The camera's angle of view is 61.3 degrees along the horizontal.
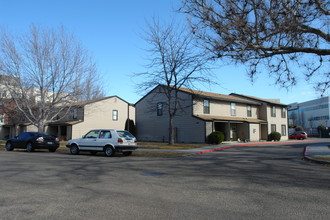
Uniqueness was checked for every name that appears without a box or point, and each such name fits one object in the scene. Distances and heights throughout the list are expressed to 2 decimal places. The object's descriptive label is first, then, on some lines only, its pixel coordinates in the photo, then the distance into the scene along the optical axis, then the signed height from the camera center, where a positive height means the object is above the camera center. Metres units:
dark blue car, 19.42 -0.63
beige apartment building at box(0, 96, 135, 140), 37.75 +1.93
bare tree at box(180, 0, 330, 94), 10.81 +4.31
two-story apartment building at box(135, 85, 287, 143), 30.55 +1.91
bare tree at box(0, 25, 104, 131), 23.72 +3.96
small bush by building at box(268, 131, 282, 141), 37.31 -0.43
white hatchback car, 15.80 -0.57
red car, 46.85 -0.53
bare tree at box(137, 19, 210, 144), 25.48 +5.88
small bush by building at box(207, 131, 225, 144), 27.61 -0.48
